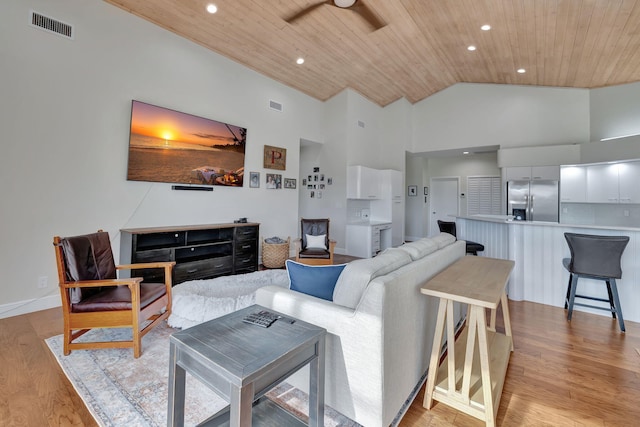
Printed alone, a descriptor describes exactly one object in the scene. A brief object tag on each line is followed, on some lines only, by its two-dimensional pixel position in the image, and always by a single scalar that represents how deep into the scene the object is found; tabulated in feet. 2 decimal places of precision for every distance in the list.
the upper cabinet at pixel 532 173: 17.71
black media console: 11.81
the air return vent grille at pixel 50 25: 9.95
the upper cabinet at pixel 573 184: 16.52
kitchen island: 9.61
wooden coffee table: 3.33
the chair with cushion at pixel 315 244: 15.33
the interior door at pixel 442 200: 27.66
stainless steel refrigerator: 17.65
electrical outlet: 10.27
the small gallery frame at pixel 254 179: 17.43
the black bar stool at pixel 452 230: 13.04
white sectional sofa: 4.56
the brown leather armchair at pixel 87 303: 7.14
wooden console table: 4.98
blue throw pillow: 5.72
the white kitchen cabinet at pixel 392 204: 23.35
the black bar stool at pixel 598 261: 8.80
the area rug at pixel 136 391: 5.20
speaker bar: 13.98
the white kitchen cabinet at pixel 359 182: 21.06
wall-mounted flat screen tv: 12.53
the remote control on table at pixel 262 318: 4.61
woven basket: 16.99
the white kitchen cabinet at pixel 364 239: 20.43
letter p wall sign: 18.25
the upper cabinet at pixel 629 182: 14.85
